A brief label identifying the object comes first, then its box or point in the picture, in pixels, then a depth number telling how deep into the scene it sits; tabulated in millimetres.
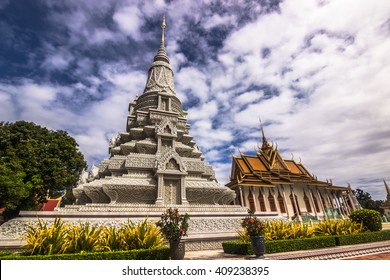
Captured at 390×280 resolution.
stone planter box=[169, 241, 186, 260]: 6793
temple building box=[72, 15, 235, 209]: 14391
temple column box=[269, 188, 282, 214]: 28447
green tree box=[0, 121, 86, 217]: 13500
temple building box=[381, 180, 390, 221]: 48566
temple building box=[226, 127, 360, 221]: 28438
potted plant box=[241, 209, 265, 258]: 6930
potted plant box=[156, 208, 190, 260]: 6828
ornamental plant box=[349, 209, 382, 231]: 11250
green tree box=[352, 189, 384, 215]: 55988
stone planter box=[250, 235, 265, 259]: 6906
